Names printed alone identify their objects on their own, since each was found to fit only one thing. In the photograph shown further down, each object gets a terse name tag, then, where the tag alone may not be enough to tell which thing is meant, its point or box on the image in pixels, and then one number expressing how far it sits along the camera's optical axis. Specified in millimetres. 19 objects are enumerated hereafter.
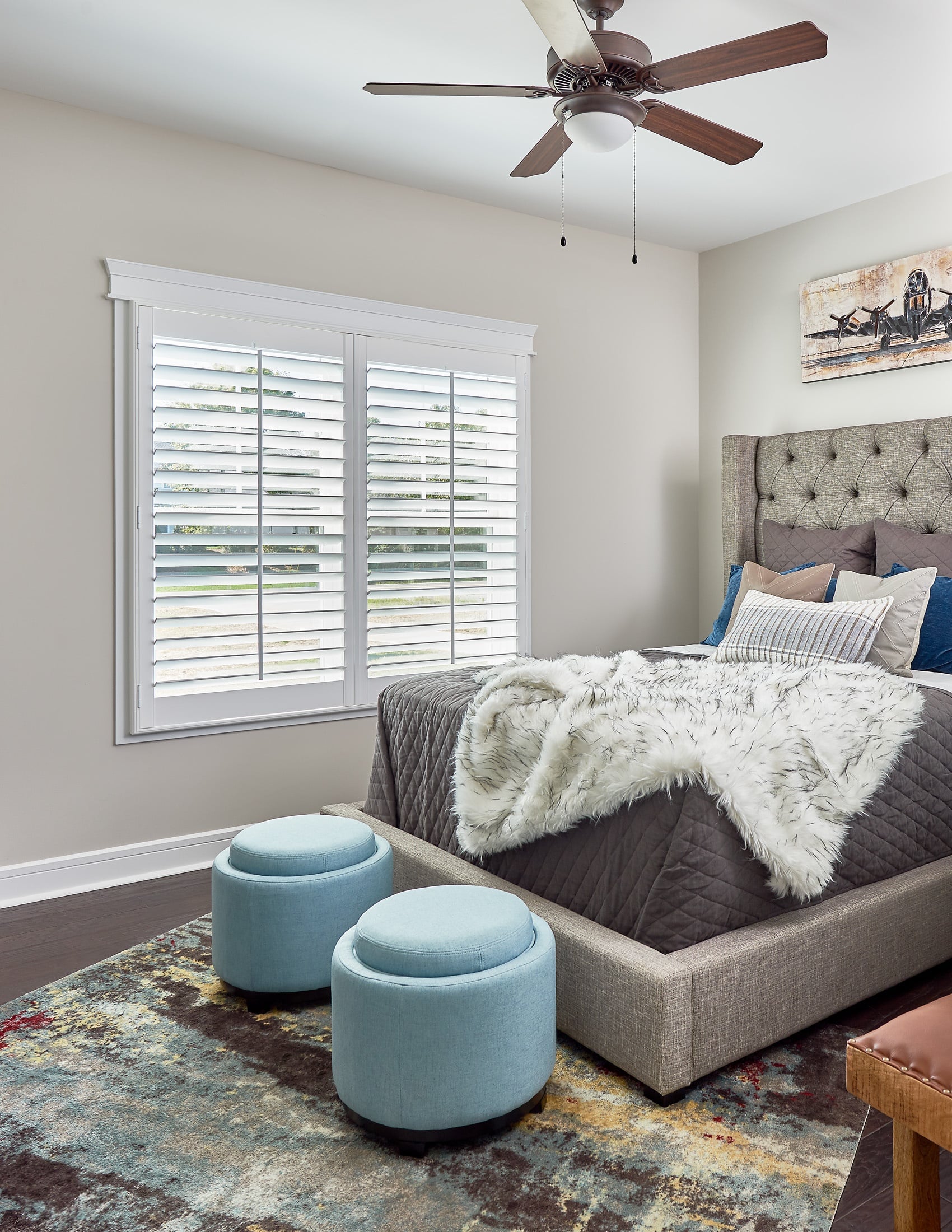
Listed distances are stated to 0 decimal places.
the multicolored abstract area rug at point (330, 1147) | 1479
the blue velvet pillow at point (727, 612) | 3643
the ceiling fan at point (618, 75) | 1919
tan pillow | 3332
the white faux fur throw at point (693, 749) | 1876
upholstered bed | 1798
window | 3180
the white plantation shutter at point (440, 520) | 3684
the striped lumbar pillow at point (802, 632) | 2811
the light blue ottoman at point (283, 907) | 2109
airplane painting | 3600
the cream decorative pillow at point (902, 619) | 2871
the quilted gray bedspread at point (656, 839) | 1840
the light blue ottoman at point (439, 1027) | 1586
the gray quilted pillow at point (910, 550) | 3348
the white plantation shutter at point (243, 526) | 3205
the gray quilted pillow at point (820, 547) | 3645
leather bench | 1209
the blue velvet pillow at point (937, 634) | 2990
